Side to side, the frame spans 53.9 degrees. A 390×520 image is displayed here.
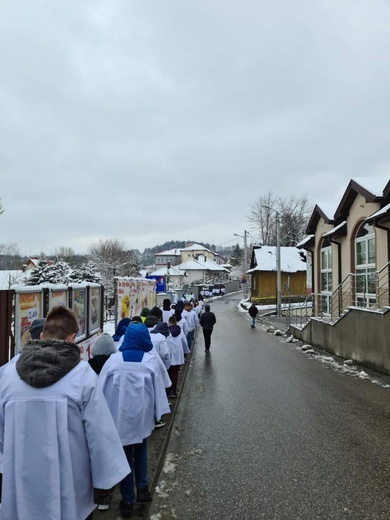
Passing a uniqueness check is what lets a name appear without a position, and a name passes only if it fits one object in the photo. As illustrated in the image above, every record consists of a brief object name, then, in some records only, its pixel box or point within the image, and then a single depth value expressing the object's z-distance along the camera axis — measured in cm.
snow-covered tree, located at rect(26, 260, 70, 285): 2956
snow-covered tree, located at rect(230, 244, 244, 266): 11304
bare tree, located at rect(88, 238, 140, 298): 5078
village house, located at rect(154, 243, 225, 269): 13925
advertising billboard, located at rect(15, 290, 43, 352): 458
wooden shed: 4650
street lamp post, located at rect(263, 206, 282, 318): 2846
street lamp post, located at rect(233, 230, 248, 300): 5186
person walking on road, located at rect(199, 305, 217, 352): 1438
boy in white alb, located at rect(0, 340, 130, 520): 226
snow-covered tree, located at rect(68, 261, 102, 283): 3137
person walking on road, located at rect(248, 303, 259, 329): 2323
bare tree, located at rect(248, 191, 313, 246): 6397
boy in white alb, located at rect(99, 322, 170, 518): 371
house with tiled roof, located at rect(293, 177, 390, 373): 1067
